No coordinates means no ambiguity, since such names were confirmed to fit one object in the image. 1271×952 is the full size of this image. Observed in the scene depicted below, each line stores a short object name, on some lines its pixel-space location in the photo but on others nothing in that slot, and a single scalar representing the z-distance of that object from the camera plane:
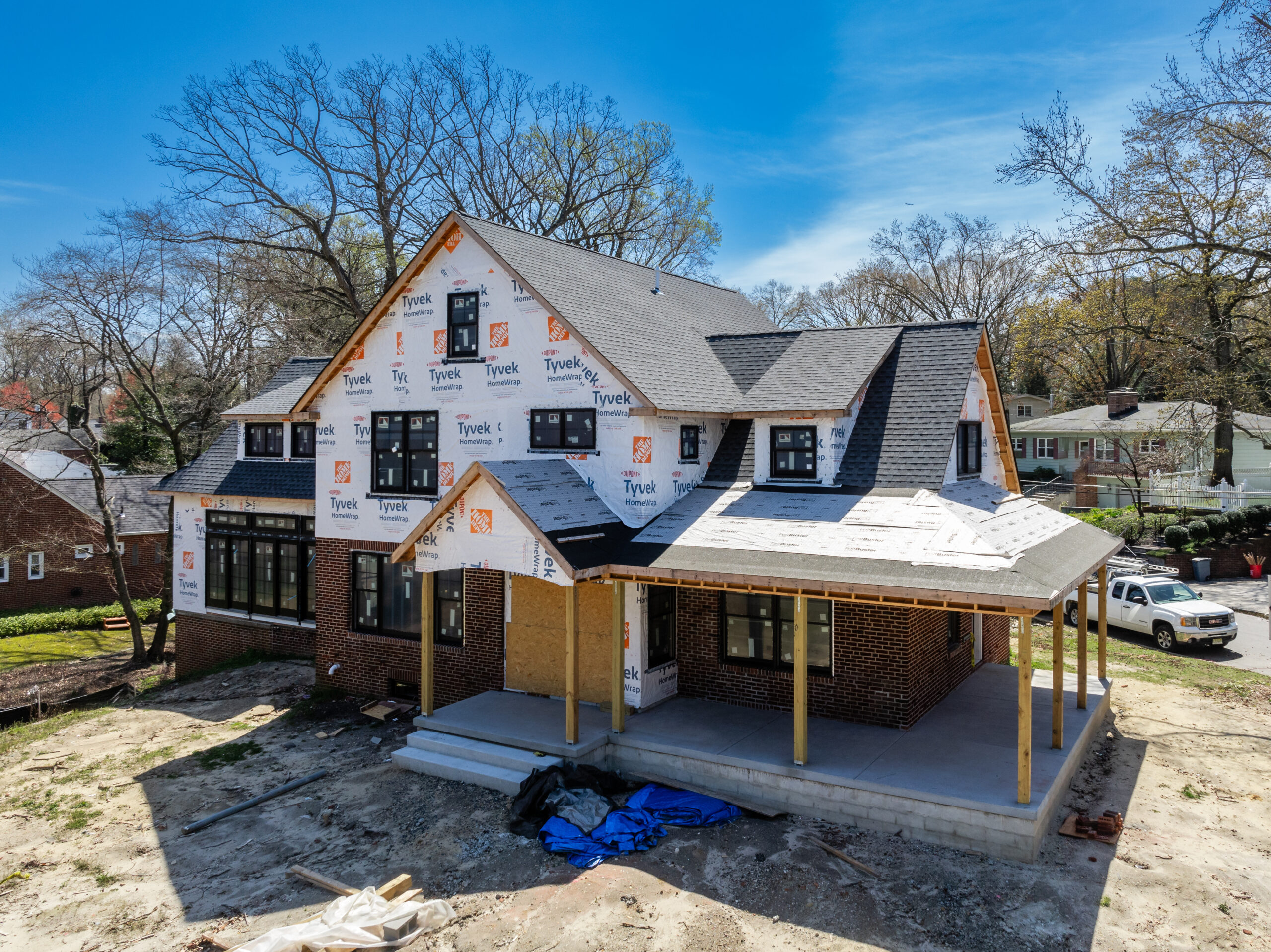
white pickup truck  20.20
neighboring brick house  32.97
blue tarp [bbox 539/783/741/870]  9.88
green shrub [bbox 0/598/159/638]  30.22
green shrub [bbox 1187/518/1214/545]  29.17
